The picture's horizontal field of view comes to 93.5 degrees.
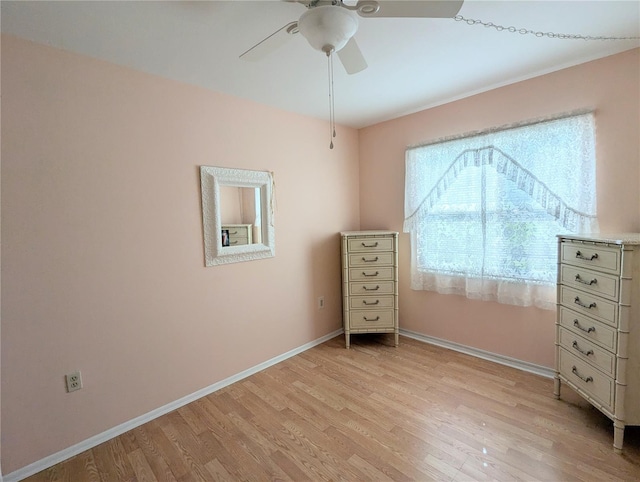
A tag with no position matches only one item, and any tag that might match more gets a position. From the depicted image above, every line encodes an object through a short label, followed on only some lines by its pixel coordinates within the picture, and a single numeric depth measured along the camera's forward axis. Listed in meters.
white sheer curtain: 2.11
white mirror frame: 2.23
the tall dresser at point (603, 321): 1.52
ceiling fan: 1.10
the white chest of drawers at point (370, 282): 2.89
